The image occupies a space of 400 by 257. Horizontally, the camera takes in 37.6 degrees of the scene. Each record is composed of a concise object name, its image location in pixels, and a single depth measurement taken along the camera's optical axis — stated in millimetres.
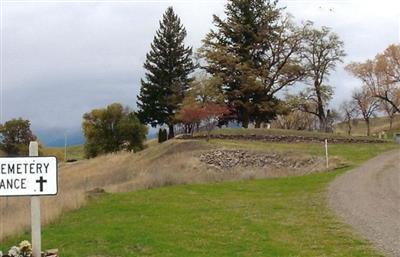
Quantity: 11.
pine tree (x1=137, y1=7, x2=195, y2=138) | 66562
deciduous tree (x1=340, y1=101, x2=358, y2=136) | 87312
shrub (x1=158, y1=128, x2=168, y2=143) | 64512
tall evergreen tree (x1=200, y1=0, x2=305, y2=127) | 57344
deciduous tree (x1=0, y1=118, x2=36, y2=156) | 71438
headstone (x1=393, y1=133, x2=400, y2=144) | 47906
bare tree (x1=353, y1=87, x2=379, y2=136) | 78500
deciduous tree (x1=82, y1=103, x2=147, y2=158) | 59062
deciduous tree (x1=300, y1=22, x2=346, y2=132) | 60625
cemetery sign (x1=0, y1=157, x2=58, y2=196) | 6277
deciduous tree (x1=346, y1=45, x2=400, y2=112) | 68188
